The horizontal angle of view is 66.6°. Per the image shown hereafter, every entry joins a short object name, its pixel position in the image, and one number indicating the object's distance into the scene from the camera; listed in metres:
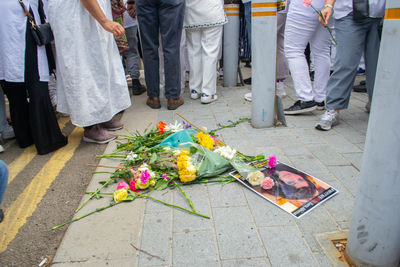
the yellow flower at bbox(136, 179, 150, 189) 2.18
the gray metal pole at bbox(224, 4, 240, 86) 4.86
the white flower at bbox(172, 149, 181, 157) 2.45
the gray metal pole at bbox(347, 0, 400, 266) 1.14
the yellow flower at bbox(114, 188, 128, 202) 2.08
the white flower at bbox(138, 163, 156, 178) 2.26
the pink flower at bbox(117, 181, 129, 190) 2.20
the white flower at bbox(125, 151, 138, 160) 2.57
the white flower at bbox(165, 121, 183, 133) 2.98
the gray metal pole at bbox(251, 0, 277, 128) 2.94
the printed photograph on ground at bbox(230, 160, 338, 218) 1.94
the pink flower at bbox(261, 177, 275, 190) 2.10
